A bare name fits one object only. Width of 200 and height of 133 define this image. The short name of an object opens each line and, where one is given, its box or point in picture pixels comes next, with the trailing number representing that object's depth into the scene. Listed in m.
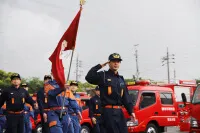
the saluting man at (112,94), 6.35
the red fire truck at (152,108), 12.12
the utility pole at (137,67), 59.70
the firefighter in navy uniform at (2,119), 12.88
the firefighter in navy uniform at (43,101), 8.32
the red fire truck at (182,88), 23.31
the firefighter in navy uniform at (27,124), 10.92
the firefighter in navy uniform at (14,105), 9.38
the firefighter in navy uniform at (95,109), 12.01
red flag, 7.80
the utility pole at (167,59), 71.18
